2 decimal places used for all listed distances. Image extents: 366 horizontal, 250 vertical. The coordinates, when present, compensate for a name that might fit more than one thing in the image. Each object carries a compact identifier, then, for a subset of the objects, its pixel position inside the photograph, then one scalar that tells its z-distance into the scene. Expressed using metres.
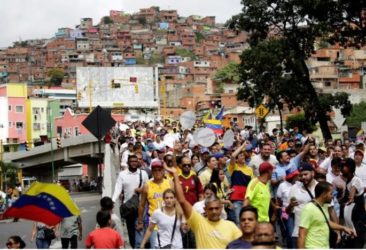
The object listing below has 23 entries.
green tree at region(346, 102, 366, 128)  73.64
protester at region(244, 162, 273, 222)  12.80
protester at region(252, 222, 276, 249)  7.50
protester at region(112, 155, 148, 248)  13.44
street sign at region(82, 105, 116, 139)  16.89
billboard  125.31
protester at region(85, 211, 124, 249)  9.82
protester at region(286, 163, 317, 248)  12.14
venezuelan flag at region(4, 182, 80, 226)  9.61
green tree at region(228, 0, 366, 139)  39.19
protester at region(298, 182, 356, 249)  9.92
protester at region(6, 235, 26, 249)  10.13
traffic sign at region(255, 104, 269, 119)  32.32
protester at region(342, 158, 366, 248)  13.53
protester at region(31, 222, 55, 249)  15.07
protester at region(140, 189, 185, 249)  10.89
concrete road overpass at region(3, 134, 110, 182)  68.31
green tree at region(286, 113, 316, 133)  39.43
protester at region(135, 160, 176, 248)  12.17
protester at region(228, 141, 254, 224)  14.64
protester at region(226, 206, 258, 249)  8.23
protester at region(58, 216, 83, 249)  14.46
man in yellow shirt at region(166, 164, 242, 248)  8.84
